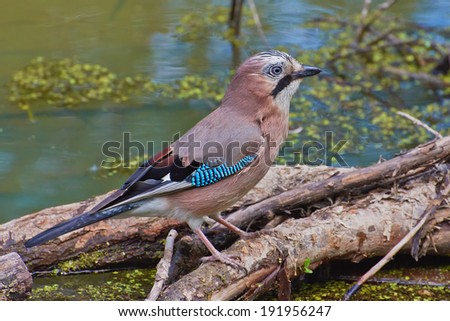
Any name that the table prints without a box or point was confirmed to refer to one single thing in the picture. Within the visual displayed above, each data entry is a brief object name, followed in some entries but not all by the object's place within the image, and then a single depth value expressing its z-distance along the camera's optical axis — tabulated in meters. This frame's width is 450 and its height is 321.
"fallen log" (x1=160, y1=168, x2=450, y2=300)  9.77
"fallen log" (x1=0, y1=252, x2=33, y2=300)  9.49
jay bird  10.12
